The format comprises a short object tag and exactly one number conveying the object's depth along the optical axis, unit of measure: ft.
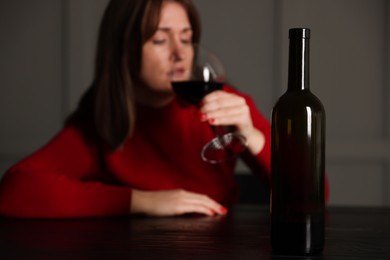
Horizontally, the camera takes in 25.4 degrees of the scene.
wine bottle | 3.86
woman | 6.30
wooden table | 4.11
